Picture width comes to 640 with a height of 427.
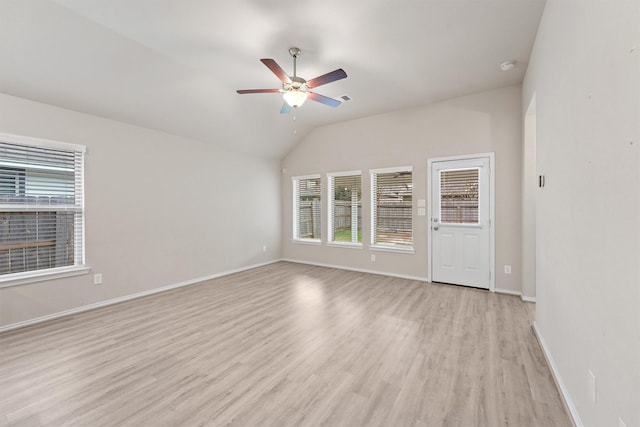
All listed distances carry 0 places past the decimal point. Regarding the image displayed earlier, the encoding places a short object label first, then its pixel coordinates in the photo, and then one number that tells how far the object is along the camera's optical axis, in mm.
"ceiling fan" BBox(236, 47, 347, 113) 2607
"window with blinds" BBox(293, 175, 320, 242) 6320
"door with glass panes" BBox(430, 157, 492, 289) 4250
